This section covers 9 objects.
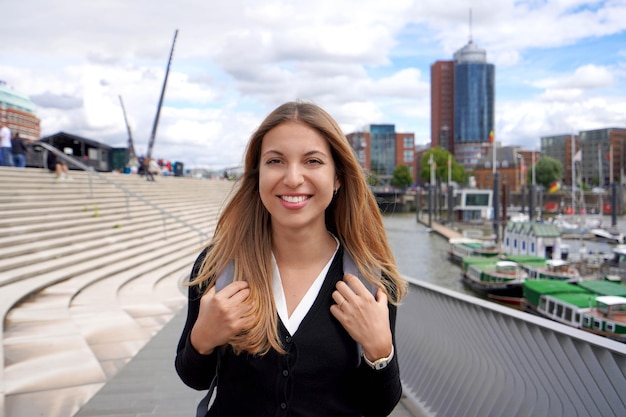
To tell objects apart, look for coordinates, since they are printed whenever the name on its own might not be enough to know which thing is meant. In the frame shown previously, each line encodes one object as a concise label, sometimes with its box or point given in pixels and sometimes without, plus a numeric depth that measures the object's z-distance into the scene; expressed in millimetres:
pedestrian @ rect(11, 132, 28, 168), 19156
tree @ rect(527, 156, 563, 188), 109562
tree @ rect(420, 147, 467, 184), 118375
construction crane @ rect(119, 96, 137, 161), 83500
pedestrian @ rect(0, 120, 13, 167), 18489
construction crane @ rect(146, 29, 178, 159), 69812
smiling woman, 1634
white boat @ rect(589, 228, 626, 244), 48297
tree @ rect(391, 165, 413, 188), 125125
